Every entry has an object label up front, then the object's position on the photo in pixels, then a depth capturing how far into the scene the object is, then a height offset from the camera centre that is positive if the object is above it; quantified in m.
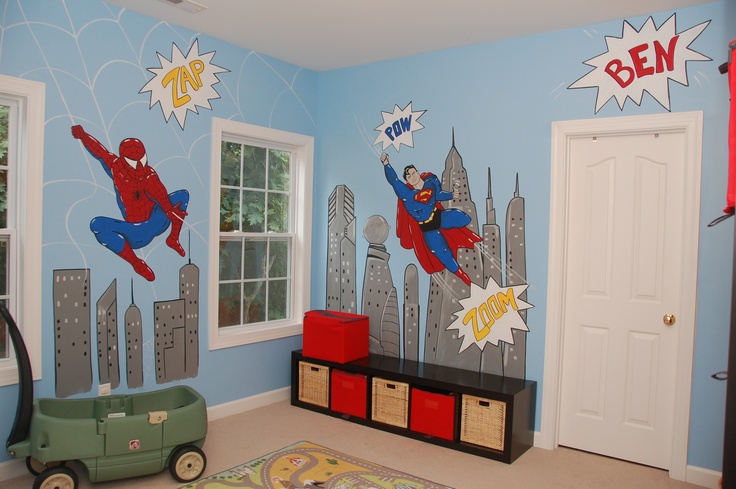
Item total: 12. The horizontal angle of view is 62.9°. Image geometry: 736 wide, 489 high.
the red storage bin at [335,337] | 4.23 -0.79
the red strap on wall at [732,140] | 2.50 +0.42
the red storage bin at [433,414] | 3.73 -1.16
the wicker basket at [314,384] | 4.30 -1.15
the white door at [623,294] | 3.41 -0.35
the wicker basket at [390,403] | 3.93 -1.16
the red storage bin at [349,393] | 4.11 -1.15
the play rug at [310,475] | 3.15 -1.36
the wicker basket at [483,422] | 3.54 -1.14
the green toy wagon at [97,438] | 2.86 -1.08
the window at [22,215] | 3.17 +0.01
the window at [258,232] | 4.18 -0.06
